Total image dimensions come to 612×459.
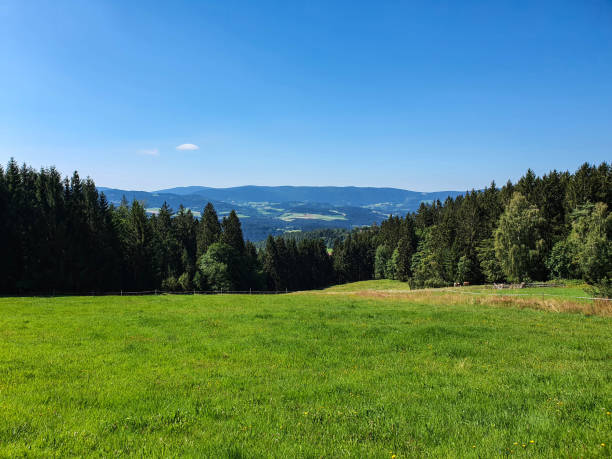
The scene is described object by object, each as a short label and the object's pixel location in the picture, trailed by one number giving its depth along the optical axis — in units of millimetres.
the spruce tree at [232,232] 84562
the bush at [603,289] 29469
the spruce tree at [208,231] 84562
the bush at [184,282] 70000
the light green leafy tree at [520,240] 65500
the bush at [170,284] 67062
